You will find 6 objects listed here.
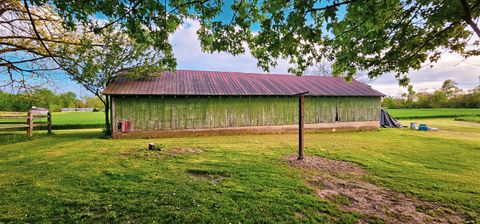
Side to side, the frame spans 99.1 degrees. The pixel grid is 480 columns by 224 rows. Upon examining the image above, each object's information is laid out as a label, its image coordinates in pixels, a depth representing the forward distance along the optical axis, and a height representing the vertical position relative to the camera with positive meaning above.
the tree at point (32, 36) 7.38 +3.10
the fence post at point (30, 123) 11.58 -0.52
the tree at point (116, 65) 11.24 +2.97
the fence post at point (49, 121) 13.55 -0.49
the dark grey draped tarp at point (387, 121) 19.35 -0.90
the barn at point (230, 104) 12.33 +0.57
